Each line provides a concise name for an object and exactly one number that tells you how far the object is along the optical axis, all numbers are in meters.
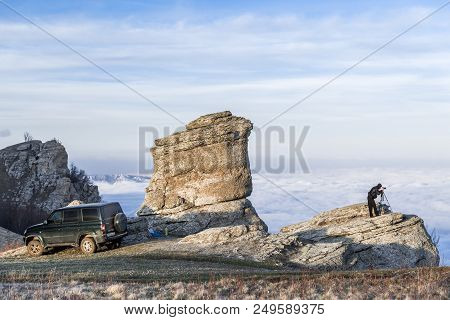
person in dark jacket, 42.00
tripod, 43.05
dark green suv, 37.12
